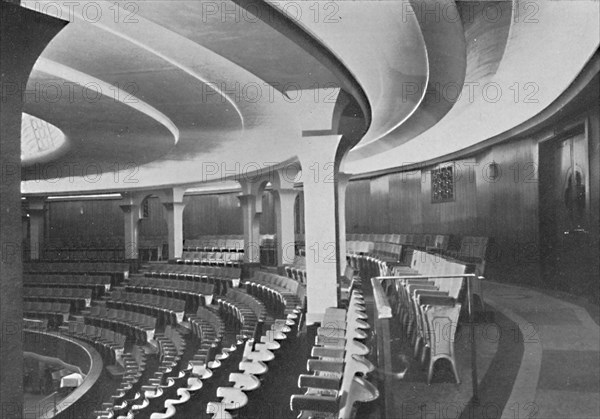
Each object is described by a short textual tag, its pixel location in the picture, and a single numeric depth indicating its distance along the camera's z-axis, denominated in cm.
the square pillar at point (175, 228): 2348
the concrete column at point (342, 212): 1404
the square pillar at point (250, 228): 2034
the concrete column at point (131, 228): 2514
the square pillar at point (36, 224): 2677
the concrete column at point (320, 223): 1009
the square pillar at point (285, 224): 1781
